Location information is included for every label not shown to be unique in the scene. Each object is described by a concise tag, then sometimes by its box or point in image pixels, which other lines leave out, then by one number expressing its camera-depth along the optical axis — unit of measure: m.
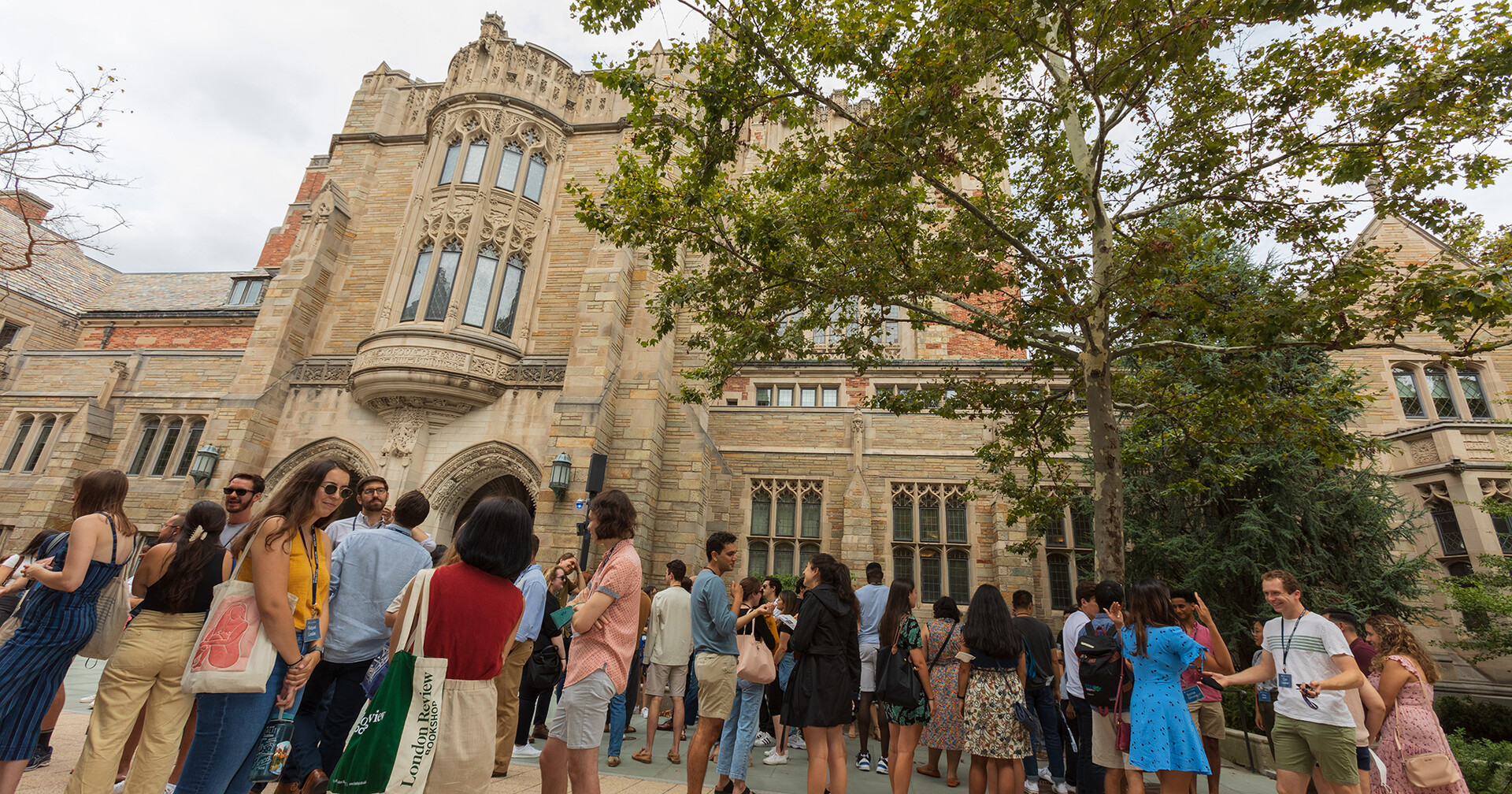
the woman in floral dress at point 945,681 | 5.19
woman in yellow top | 2.61
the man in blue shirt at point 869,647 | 6.66
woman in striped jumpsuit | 3.01
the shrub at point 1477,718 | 9.52
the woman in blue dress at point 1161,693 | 4.04
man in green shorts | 3.96
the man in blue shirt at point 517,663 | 4.68
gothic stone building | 12.31
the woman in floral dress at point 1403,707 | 4.03
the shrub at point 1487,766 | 5.11
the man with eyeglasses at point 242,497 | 3.49
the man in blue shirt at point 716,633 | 4.60
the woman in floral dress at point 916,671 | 4.66
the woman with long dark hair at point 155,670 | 2.81
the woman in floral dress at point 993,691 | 4.69
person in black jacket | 4.27
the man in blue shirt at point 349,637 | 3.55
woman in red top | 2.29
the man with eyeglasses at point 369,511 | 4.30
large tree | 6.34
